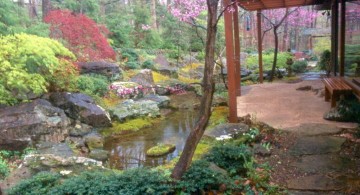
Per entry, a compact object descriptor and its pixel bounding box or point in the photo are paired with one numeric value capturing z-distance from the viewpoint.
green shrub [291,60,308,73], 14.74
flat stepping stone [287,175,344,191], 3.80
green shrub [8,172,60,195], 3.72
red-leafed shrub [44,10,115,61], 10.77
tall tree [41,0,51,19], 14.55
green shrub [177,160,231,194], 3.49
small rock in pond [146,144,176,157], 6.96
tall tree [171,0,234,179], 3.33
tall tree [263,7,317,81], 18.12
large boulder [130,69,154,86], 12.92
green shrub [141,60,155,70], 15.69
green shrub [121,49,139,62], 16.15
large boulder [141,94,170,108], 11.24
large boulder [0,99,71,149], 7.07
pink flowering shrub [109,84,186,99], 11.18
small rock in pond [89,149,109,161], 6.93
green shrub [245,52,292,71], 15.91
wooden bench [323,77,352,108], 6.50
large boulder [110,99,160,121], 9.66
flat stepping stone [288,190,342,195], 3.68
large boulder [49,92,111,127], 8.95
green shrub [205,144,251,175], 4.25
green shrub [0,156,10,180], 5.54
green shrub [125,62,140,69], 14.97
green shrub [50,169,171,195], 3.43
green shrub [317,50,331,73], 12.44
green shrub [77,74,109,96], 10.20
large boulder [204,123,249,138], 5.79
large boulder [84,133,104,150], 7.74
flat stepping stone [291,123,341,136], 5.54
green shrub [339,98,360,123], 6.02
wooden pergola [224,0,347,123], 8.46
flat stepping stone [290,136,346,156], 4.84
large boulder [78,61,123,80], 11.93
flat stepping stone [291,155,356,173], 4.25
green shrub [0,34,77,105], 7.00
